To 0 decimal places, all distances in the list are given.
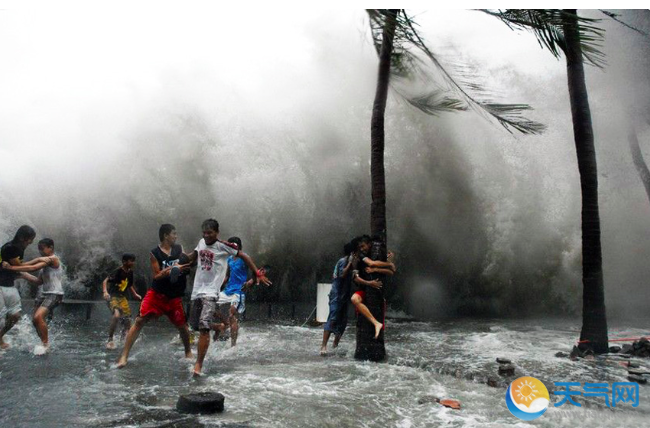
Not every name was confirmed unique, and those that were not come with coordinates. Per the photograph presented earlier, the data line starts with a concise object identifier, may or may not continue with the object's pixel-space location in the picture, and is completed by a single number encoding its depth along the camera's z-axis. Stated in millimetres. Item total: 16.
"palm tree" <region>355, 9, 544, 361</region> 5230
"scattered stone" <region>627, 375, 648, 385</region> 3912
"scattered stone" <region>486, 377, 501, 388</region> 4023
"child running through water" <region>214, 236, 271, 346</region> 5848
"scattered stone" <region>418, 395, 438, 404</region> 3553
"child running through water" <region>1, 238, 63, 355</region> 5004
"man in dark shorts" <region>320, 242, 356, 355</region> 5676
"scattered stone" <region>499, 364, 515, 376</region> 4395
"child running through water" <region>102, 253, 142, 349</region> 5809
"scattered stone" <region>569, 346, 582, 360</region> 5639
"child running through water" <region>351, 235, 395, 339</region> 5223
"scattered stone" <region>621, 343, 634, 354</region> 5834
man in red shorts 4414
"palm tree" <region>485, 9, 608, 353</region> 5805
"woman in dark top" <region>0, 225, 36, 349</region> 4934
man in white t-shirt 4383
